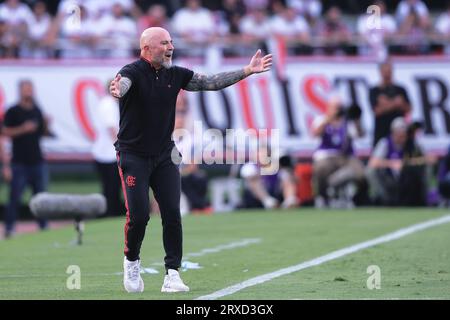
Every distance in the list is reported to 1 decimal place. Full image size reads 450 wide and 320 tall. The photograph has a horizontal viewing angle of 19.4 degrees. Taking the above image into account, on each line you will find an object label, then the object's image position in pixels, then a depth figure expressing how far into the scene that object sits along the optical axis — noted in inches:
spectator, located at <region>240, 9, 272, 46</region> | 1011.0
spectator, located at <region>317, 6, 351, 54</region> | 983.0
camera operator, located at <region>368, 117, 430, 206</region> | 874.1
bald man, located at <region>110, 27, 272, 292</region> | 418.3
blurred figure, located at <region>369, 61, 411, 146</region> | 911.0
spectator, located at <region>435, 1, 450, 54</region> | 978.1
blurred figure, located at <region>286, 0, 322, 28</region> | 1075.9
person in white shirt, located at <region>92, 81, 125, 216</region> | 832.9
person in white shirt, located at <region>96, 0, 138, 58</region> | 985.5
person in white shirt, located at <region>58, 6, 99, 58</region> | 987.3
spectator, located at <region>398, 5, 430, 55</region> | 985.5
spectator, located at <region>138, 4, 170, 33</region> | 1013.8
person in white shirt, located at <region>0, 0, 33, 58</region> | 993.5
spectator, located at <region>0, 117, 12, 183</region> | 949.2
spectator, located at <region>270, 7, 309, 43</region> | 1018.9
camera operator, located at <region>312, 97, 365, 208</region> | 876.6
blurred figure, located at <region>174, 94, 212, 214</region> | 864.3
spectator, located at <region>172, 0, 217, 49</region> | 1021.8
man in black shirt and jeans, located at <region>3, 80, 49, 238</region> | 829.8
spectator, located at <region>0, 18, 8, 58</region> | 992.2
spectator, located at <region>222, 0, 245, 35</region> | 1032.2
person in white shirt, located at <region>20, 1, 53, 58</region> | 991.0
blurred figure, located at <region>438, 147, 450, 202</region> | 855.7
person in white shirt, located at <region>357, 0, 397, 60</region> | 971.3
